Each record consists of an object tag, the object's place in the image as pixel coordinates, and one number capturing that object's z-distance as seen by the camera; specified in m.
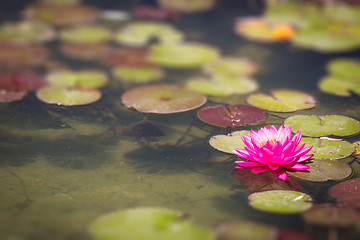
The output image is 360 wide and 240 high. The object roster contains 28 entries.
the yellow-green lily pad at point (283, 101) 4.70
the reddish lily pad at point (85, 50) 6.48
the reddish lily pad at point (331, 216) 2.91
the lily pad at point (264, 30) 7.24
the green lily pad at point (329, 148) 3.71
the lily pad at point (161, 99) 4.68
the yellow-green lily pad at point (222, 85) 5.23
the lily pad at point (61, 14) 7.83
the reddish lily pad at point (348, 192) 3.15
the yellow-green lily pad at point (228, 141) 3.87
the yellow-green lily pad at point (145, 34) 7.08
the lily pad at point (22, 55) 6.10
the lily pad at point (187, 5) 8.50
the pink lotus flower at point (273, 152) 3.46
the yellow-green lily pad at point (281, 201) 3.06
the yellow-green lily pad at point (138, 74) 5.70
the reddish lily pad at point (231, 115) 4.33
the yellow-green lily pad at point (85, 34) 7.03
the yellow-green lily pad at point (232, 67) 5.92
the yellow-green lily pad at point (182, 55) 6.27
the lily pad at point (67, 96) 4.87
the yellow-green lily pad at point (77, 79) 5.41
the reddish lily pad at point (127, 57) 6.20
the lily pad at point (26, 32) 6.89
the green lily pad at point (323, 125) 4.08
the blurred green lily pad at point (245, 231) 2.76
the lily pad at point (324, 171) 3.47
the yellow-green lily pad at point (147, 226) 2.75
